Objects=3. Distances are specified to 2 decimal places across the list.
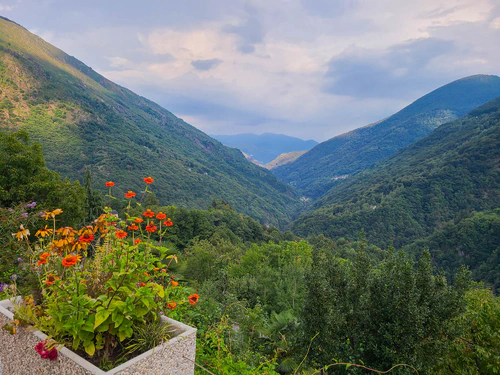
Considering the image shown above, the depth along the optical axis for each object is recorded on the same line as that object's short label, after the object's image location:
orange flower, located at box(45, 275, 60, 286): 2.36
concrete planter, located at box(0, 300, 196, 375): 2.02
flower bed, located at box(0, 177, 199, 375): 2.09
